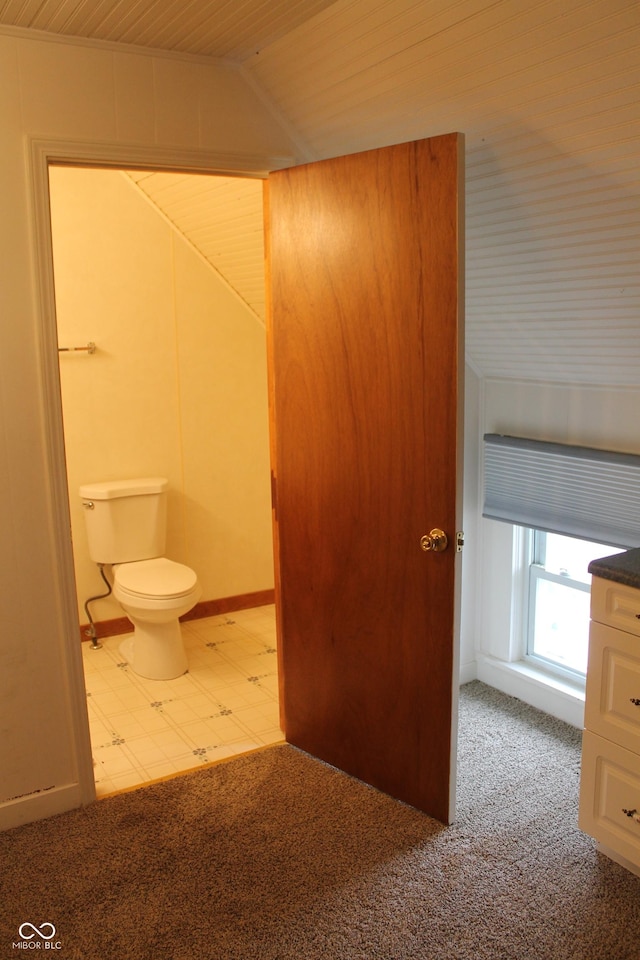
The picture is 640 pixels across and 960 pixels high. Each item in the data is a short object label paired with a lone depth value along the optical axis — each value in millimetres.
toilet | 3266
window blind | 2506
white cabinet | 1993
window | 2877
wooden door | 2100
